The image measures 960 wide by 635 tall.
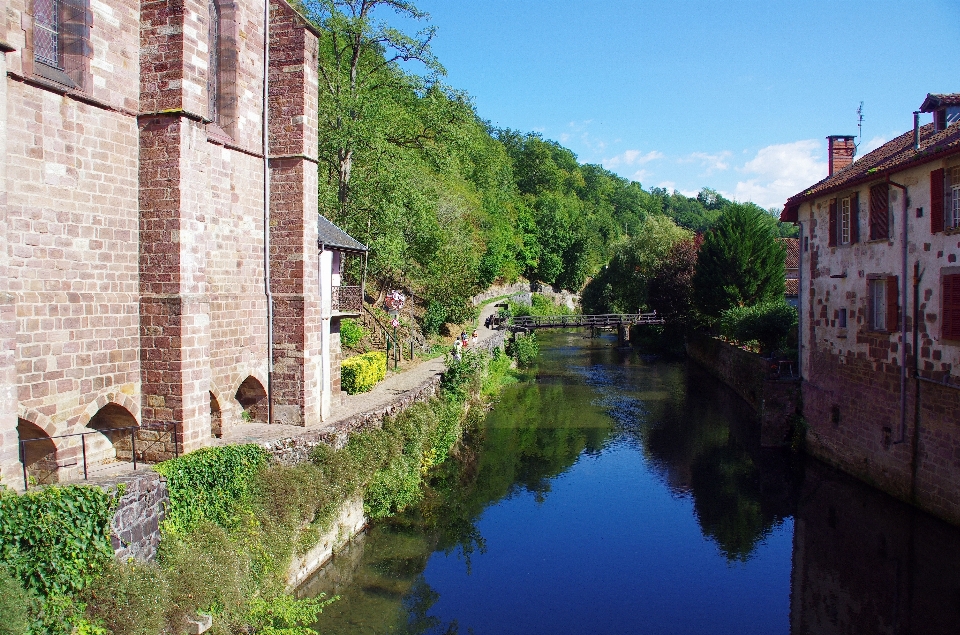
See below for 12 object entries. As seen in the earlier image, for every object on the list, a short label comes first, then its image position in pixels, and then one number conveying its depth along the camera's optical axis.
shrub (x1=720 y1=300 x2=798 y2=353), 26.39
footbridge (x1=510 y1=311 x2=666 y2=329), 45.00
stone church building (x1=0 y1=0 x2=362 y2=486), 9.14
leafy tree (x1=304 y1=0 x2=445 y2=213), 25.41
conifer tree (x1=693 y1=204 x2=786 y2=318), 34.56
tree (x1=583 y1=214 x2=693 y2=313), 49.31
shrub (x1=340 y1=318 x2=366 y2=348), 24.50
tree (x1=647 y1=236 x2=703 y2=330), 43.00
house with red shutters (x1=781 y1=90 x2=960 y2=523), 13.67
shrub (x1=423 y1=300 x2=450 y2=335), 32.22
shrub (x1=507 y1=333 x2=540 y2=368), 39.41
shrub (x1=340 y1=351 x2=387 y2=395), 19.36
